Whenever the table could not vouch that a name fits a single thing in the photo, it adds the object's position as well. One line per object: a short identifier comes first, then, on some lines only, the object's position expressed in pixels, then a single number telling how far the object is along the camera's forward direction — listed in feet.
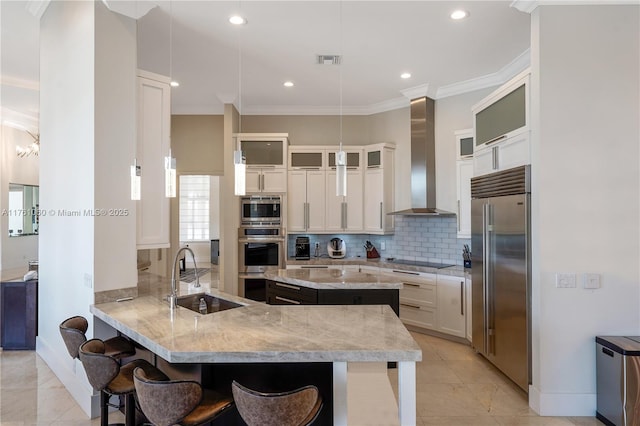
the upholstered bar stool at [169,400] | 5.48
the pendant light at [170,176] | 7.77
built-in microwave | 18.31
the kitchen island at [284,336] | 5.90
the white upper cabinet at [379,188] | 17.94
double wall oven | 18.13
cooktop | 15.93
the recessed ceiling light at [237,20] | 10.65
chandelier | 20.56
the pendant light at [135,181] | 7.84
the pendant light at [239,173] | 7.79
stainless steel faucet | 8.57
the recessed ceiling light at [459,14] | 10.36
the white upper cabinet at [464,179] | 15.51
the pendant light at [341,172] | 7.61
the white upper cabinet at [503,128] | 10.28
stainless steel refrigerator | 10.05
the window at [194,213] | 31.60
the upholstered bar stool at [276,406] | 5.31
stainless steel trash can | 8.19
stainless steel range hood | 16.83
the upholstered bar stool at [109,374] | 6.64
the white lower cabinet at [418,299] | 15.42
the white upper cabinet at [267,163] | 18.31
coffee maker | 18.57
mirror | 20.68
